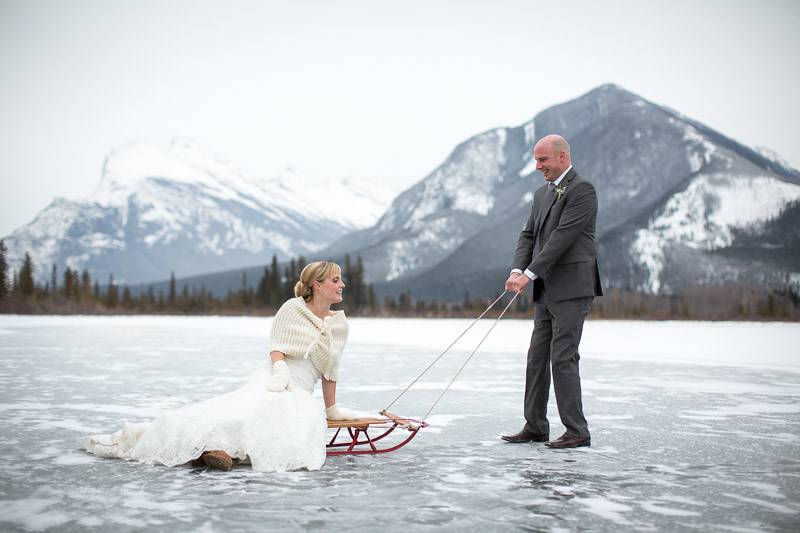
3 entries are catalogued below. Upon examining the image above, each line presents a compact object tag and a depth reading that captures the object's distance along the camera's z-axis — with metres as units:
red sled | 5.91
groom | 6.45
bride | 5.56
